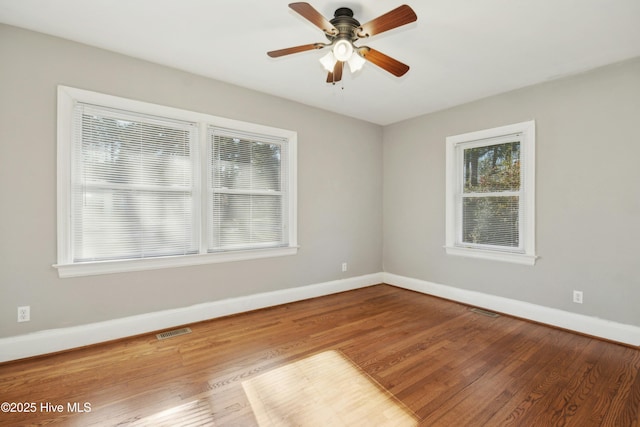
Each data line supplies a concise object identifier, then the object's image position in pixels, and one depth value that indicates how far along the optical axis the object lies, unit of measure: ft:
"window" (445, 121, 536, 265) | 10.75
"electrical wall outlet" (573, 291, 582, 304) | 9.59
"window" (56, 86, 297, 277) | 8.27
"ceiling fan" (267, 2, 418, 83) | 5.55
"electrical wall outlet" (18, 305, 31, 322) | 7.58
